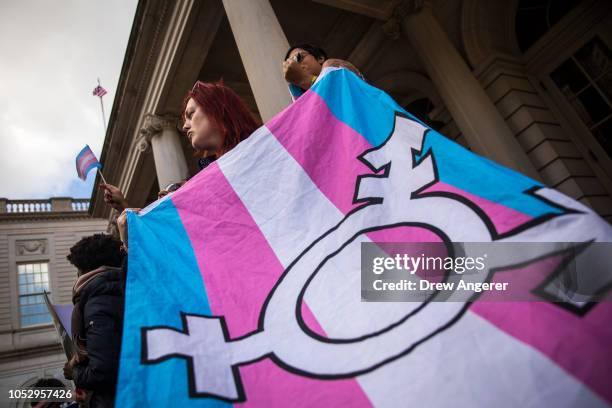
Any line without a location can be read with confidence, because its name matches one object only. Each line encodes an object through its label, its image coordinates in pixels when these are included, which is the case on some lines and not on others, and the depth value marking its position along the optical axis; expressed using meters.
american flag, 6.03
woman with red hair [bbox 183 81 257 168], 1.92
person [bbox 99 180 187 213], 2.09
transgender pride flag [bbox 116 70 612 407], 0.73
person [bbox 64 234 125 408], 1.48
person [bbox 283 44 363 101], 1.92
